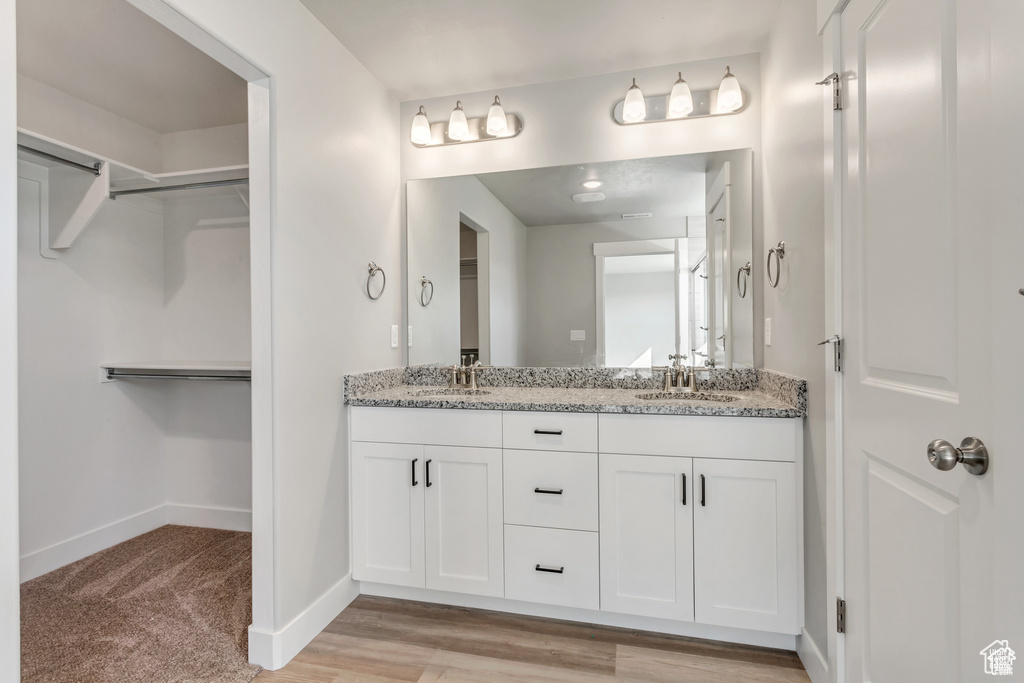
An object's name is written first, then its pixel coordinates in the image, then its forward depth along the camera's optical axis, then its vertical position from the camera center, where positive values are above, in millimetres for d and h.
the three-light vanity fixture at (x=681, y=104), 2123 +1026
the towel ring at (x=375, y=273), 2301 +322
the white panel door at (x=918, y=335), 854 +4
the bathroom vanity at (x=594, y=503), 1734 -611
